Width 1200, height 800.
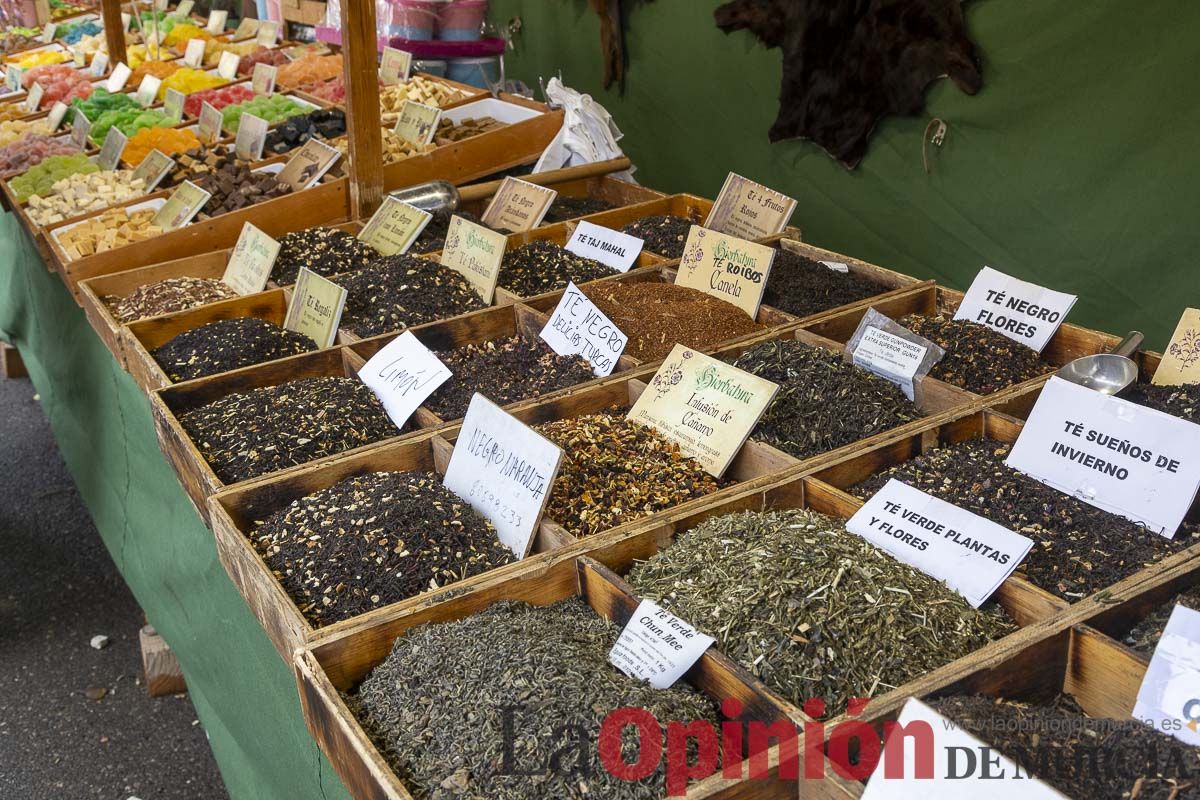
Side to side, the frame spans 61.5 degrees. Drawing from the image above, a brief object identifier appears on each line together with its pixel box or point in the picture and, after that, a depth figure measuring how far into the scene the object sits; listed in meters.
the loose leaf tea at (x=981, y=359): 1.81
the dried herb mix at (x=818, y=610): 1.10
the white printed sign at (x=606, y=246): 2.48
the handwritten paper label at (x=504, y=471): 1.36
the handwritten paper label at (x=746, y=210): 2.60
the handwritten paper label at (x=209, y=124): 3.67
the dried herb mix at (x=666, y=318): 1.99
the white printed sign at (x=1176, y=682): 0.97
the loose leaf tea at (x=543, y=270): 2.39
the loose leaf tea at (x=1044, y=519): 1.28
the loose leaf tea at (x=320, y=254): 2.52
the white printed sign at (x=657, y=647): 1.11
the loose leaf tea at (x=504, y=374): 1.85
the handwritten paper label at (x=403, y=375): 1.80
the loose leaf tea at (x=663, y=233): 2.61
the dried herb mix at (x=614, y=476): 1.48
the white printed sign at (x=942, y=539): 1.22
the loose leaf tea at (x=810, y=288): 2.23
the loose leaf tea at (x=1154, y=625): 1.12
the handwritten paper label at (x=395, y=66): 4.08
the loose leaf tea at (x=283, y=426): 1.66
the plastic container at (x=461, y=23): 4.23
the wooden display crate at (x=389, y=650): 0.98
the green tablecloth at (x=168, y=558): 1.58
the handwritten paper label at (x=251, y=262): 2.42
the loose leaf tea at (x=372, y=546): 1.31
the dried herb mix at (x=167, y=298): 2.32
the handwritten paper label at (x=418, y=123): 3.24
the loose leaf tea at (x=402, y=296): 2.15
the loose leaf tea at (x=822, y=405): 1.65
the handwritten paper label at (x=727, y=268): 2.15
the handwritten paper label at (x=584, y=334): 1.90
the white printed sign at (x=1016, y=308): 1.92
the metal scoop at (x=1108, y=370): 1.71
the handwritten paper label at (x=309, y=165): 3.00
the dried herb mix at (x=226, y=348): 2.01
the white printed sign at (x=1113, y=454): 1.30
